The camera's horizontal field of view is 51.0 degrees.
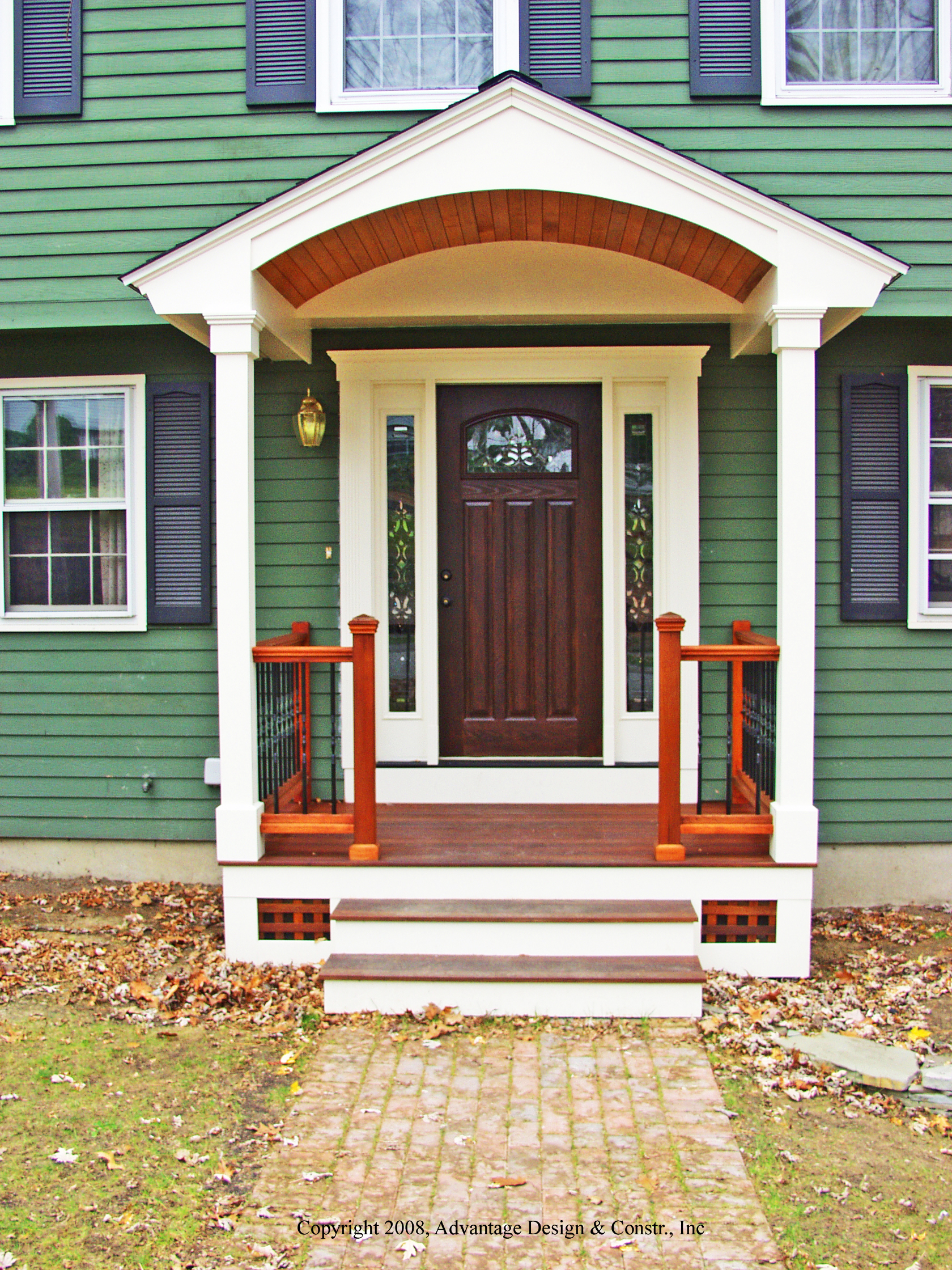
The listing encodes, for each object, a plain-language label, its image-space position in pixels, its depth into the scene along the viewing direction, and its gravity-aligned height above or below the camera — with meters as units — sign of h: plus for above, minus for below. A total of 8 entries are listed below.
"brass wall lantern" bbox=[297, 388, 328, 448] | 5.15 +0.95
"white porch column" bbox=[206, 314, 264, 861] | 4.15 +0.11
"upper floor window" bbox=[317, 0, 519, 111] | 5.12 +2.88
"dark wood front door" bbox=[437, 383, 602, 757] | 5.37 +0.28
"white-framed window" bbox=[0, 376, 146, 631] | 5.35 +0.54
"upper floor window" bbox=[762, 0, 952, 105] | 5.03 +2.84
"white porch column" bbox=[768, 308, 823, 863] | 4.08 +0.14
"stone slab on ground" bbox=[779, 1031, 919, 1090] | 3.28 -1.54
